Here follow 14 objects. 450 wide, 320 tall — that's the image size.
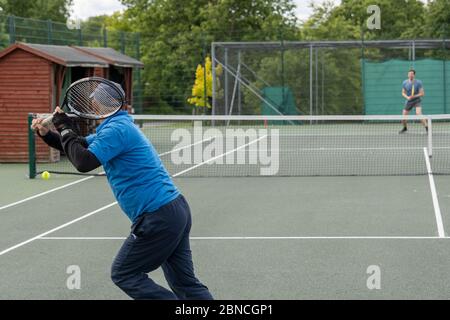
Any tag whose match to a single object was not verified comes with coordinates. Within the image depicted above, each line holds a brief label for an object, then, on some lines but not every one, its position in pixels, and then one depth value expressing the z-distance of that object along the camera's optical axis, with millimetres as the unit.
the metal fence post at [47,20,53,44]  28695
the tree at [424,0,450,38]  41938
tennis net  18953
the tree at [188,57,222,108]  36750
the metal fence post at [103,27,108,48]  33062
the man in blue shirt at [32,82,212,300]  6570
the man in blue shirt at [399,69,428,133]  27734
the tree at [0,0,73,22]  63812
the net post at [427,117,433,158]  20081
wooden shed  21375
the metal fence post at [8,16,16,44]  25984
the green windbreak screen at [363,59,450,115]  34281
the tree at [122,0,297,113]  43062
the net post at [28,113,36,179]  18019
